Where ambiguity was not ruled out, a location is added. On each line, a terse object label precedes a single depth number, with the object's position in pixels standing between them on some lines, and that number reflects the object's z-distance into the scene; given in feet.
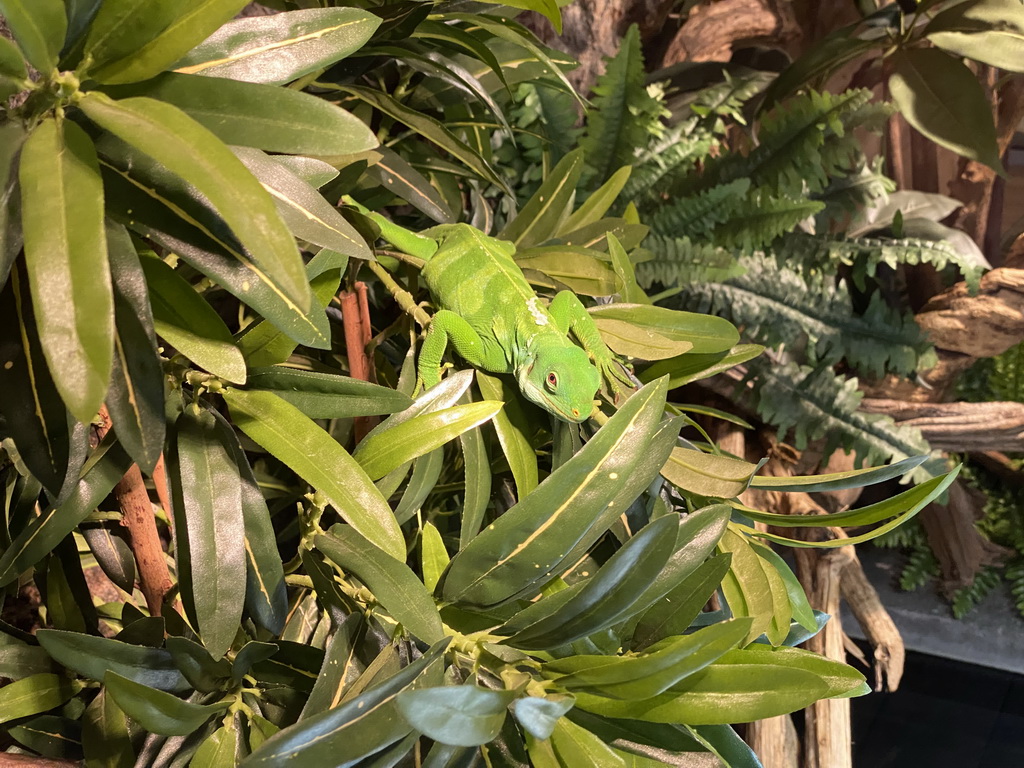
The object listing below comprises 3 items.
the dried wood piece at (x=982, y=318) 6.53
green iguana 3.21
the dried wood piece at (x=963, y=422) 6.61
